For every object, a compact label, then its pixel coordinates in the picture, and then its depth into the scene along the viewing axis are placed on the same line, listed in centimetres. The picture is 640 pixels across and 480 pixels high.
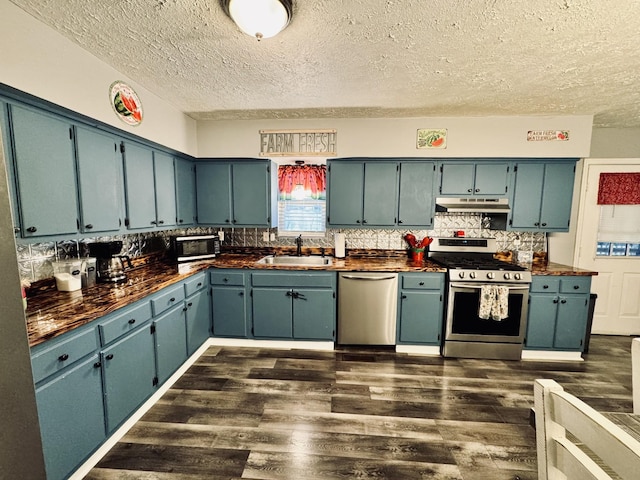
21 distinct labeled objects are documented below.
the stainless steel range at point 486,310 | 272
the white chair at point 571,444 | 53
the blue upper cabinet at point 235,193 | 326
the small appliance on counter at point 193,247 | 291
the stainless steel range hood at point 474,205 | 306
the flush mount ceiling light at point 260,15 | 136
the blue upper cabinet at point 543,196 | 304
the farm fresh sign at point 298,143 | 322
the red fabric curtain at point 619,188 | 333
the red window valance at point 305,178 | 362
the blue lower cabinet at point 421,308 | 289
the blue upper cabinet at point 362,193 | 319
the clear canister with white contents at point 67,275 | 188
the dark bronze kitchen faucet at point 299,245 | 346
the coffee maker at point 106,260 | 212
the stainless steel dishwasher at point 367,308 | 289
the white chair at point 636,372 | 111
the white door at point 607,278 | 342
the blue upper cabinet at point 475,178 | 308
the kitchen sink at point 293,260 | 346
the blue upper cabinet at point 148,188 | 229
